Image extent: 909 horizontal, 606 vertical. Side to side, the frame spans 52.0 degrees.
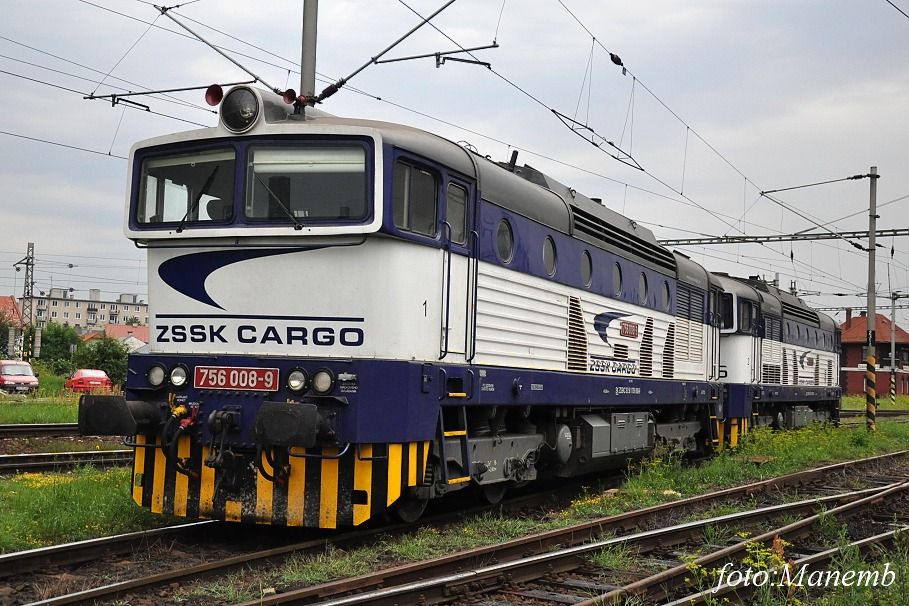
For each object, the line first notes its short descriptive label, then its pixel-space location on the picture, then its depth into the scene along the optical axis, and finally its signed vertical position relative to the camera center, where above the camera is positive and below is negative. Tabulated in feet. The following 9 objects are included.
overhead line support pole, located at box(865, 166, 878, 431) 81.61 +6.79
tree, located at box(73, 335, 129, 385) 150.20 +1.14
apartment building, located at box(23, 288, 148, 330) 497.79 +28.77
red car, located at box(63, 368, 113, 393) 110.11 -2.06
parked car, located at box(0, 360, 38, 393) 115.85 -2.00
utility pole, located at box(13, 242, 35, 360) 183.73 +16.61
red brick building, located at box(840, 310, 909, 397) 241.76 +7.67
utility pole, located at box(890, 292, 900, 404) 176.76 +12.16
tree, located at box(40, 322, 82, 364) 271.08 +6.66
